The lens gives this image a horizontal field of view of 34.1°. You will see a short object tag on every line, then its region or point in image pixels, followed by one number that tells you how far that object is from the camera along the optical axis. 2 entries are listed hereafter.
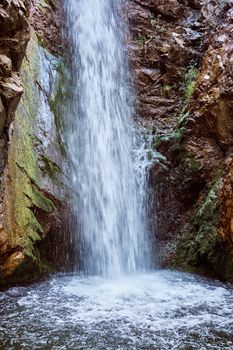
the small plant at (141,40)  10.35
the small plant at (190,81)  9.17
